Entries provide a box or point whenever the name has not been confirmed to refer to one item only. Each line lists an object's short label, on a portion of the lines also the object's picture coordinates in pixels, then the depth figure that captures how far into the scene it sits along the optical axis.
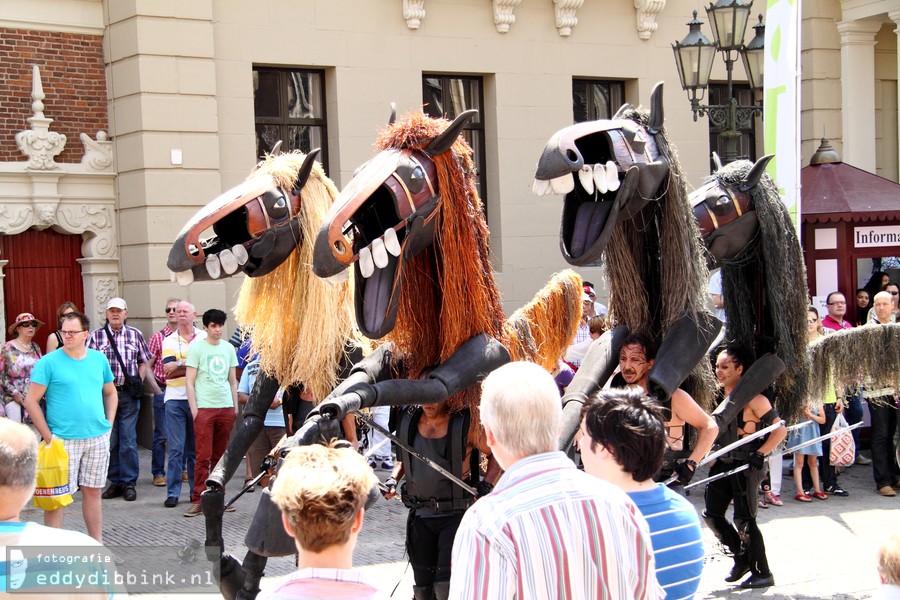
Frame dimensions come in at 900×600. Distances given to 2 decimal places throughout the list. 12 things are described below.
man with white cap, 9.14
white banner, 8.18
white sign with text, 10.38
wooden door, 10.78
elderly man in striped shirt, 2.56
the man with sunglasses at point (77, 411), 7.00
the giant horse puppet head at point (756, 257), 5.34
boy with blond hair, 2.41
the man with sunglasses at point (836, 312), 9.80
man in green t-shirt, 8.57
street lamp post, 9.21
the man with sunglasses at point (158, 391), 9.65
